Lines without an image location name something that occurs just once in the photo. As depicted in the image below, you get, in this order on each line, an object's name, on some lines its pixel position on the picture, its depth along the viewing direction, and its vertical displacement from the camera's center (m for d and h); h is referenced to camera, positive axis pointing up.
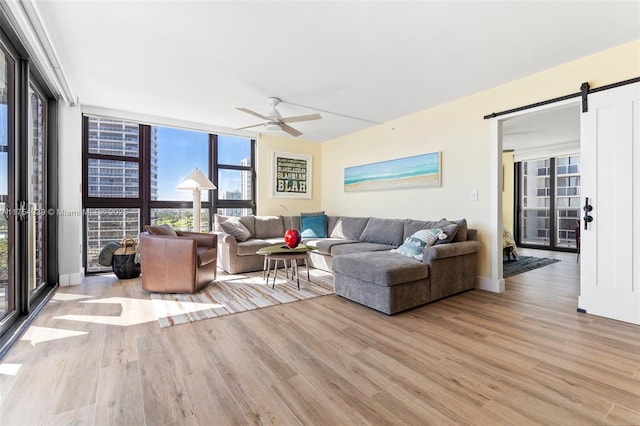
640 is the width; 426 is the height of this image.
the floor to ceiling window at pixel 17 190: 2.30 +0.18
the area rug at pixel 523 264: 4.57 -0.92
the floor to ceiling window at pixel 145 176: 4.43 +0.58
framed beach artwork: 4.21 +0.61
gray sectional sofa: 2.83 -0.54
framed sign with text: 5.85 +0.74
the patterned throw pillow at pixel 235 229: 4.70 -0.30
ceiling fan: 3.59 +1.14
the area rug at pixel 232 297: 2.79 -0.96
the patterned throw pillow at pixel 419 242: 3.24 -0.35
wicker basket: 4.07 -0.69
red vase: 3.75 -0.36
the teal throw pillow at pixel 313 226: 5.42 -0.29
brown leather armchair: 3.35 -0.60
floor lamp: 4.32 +0.37
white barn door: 2.53 +0.06
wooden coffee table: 3.58 -0.52
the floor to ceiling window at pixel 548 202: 6.58 +0.21
